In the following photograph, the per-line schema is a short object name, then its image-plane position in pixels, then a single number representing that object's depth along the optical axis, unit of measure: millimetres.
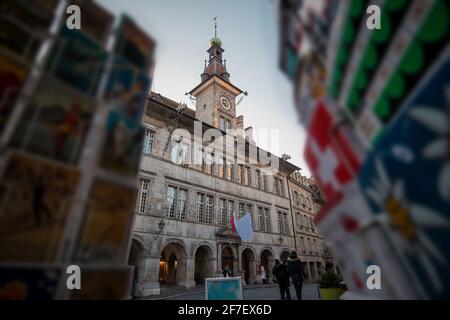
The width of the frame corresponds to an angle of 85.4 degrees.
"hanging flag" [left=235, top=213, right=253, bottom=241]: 13328
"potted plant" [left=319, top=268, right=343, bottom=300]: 6461
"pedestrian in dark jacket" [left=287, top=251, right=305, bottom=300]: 7566
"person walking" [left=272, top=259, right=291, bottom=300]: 7972
